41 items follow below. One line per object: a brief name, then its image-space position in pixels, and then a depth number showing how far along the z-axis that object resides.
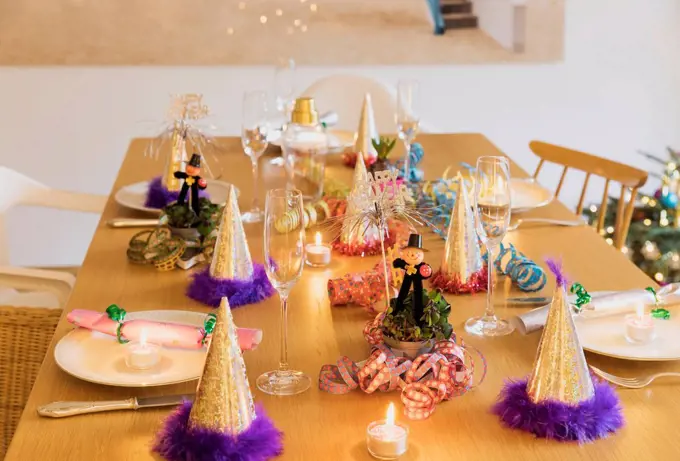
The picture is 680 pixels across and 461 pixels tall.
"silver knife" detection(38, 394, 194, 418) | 1.17
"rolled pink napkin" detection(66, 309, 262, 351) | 1.35
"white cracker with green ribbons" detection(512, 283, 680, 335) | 1.41
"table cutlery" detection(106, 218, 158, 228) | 2.01
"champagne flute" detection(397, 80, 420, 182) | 2.26
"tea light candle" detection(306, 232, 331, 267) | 1.76
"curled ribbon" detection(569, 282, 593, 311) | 1.40
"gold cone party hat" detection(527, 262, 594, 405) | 1.13
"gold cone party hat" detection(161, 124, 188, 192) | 2.11
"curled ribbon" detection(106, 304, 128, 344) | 1.37
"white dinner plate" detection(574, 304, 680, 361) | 1.31
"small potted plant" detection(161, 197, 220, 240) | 1.79
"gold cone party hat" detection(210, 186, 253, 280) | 1.58
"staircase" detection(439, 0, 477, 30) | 4.19
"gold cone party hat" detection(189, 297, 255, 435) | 1.07
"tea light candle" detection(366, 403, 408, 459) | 1.06
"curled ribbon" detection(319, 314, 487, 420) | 1.19
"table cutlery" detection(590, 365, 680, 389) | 1.24
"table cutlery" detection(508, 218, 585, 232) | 2.01
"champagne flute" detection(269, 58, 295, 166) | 2.81
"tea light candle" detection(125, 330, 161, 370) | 1.29
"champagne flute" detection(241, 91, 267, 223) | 1.98
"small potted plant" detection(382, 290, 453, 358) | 1.25
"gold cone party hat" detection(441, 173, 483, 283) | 1.62
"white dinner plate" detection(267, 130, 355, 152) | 2.67
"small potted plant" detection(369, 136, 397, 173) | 2.19
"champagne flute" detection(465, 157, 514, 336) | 1.45
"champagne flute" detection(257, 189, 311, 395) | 1.23
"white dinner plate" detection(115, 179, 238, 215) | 2.12
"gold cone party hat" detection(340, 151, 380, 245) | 1.79
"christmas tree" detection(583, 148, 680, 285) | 3.45
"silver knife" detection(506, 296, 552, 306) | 1.56
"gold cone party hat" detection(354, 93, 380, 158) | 2.42
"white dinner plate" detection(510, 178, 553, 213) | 2.12
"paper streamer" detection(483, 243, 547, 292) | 1.61
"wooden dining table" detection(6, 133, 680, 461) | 1.10
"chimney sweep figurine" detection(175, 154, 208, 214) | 1.75
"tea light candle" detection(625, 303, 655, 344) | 1.35
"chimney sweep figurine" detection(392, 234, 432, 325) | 1.23
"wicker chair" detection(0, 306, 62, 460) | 1.91
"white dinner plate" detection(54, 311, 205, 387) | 1.24
